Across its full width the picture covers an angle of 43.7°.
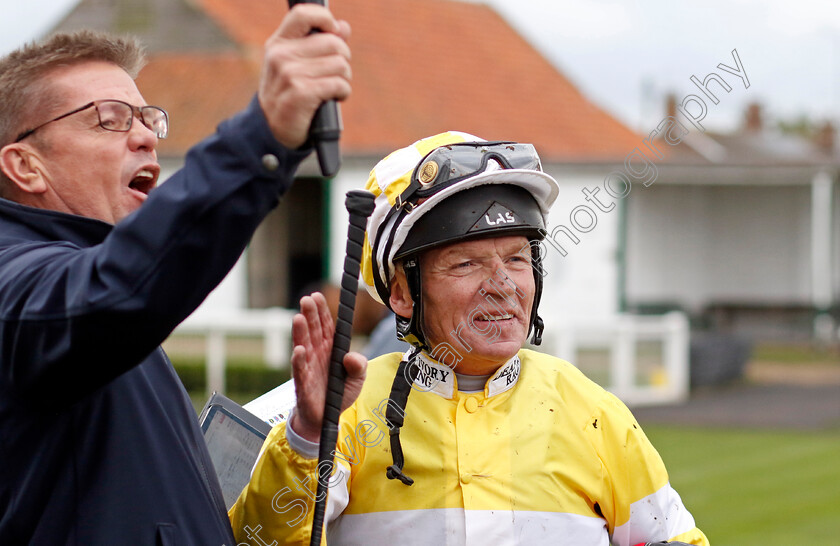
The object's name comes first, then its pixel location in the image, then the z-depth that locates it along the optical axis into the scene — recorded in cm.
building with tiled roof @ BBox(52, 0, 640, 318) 2073
